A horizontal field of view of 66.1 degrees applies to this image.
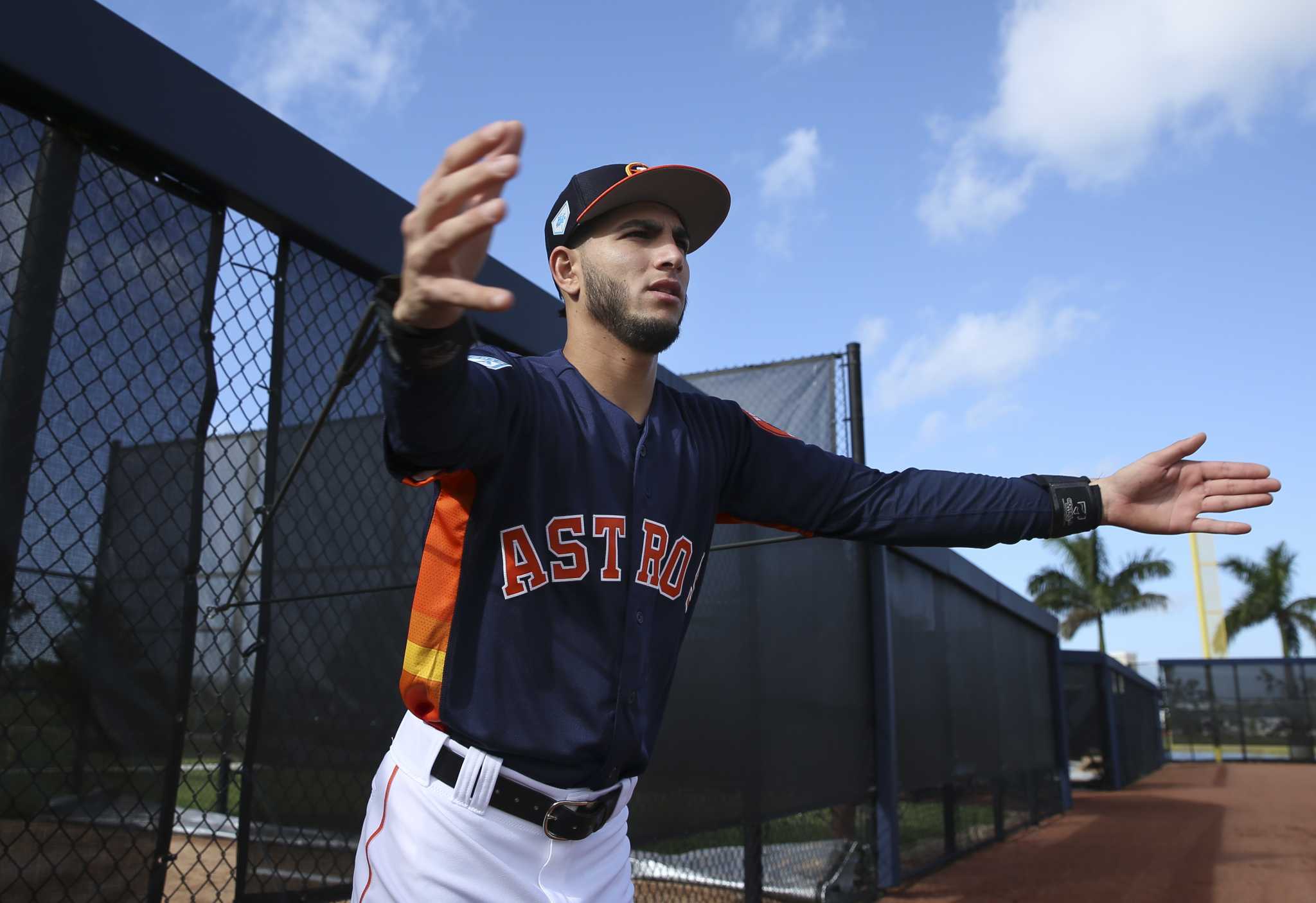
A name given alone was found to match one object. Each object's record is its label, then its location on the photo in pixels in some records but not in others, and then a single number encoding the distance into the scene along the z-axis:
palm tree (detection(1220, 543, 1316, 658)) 38.75
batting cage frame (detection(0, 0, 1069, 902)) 2.32
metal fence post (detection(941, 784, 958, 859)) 9.45
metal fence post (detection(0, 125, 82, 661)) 2.27
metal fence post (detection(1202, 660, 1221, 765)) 32.62
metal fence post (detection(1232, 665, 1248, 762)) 32.28
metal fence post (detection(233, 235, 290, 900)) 2.78
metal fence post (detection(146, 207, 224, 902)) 2.54
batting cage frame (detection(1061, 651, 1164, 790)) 21.12
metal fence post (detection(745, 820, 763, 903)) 5.70
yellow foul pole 40.91
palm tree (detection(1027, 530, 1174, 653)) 34.84
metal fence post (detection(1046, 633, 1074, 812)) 15.57
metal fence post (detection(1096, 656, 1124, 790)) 20.97
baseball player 1.77
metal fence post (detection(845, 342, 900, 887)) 7.10
